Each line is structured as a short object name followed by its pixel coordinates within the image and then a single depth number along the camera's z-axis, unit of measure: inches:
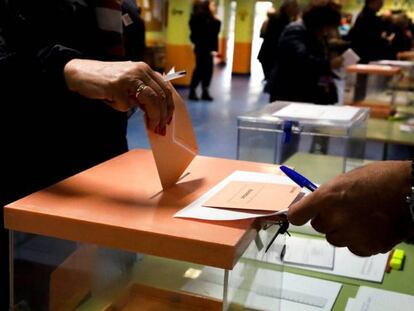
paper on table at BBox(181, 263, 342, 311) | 32.5
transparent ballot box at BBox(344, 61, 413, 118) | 146.3
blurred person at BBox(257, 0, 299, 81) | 182.7
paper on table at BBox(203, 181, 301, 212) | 32.1
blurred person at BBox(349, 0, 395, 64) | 197.2
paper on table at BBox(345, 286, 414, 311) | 46.2
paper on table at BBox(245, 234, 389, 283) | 53.3
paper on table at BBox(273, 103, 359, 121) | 77.6
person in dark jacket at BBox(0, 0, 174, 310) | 40.5
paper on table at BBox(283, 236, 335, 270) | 55.5
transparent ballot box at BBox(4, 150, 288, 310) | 28.2
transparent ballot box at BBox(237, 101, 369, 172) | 76.0
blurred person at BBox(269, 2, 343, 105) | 133.9
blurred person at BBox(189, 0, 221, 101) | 299.3
